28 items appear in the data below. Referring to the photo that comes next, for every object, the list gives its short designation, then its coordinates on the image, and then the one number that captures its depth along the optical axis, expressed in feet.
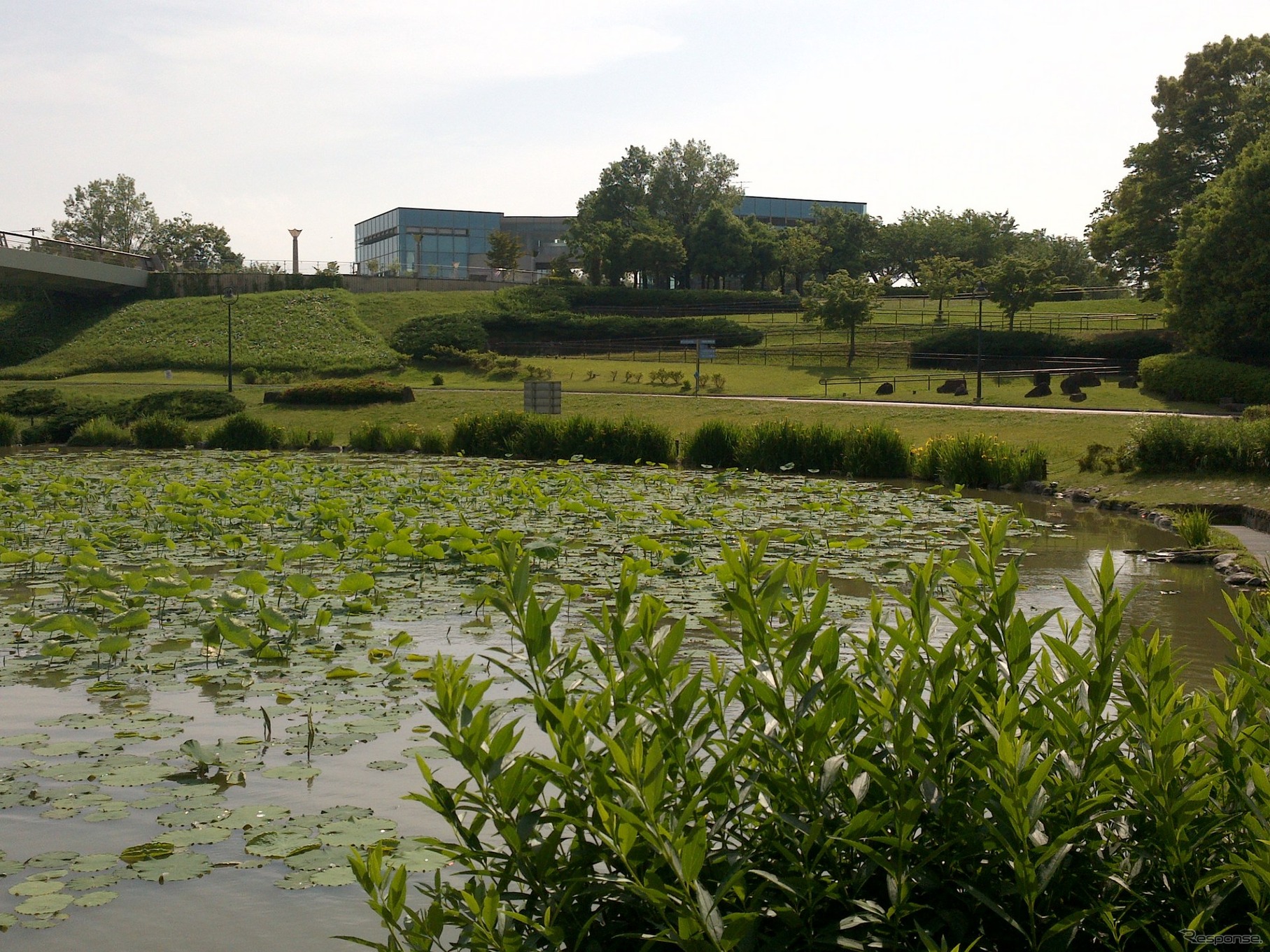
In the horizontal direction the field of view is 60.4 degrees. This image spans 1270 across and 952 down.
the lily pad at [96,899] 14.85
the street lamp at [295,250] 217.97
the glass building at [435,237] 312.29
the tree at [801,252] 255.29
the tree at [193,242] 287.07
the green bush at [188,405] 122.21
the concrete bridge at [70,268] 182.50
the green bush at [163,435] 108.88
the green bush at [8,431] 112.16
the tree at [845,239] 268.62
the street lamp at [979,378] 124.98
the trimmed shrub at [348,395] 129.59
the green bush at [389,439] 103.81
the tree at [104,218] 306.76
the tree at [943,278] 203.72
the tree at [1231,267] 126.72
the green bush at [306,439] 106.63
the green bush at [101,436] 109.70
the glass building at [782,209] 339.98
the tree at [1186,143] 173.99
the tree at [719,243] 262.67
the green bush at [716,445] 87.04
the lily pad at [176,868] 15.56
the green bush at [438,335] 184.55
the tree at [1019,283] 169.37
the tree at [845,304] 170.81
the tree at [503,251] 274.36
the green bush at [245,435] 107.04
